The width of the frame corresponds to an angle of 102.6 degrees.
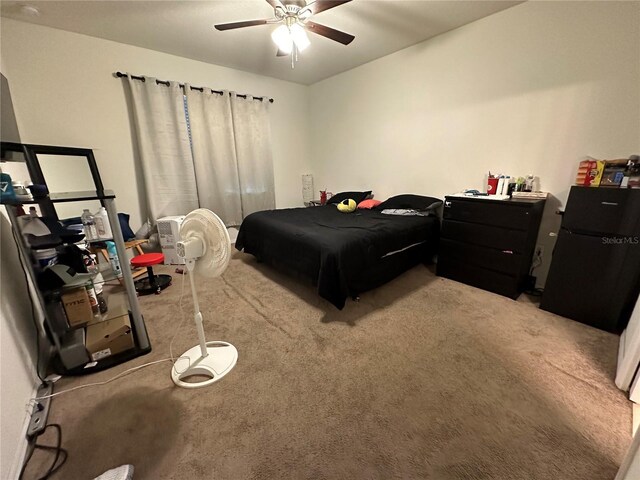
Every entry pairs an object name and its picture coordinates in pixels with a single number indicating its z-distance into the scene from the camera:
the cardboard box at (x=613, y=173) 1.84
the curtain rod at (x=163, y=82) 2.94
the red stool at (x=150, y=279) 2.41
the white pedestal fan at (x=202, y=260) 1.38
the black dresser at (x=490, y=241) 2.21
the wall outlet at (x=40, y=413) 1.22
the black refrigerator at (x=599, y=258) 1.74
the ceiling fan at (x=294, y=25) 1.88
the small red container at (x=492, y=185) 2.56
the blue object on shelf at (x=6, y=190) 1.25
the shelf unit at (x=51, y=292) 1.44
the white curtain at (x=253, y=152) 3.83
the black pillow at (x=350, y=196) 3.79
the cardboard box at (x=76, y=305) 1.55
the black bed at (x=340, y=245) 2.04
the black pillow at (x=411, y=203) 3.05
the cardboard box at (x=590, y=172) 1.91
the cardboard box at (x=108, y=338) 1.61
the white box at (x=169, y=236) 3.19
